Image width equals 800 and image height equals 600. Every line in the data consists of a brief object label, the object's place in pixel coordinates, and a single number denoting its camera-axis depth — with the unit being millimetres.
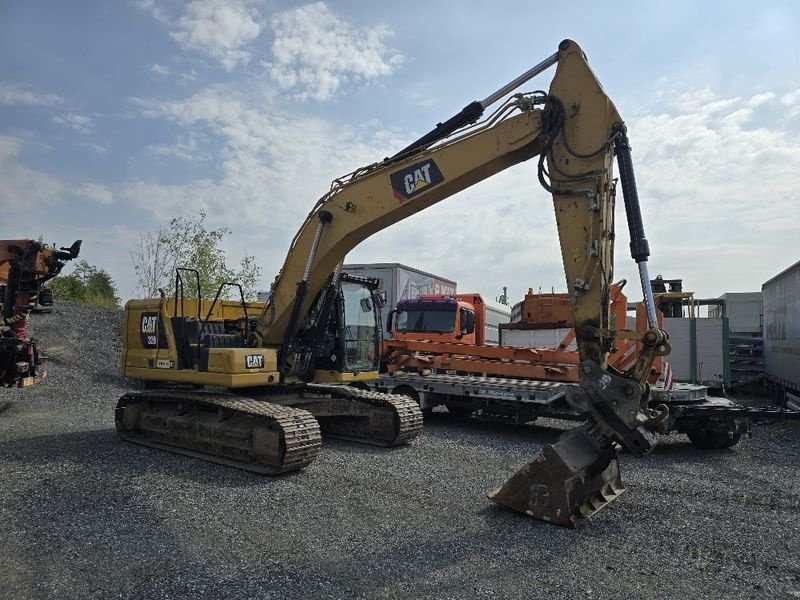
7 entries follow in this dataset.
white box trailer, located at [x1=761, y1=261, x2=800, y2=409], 13164
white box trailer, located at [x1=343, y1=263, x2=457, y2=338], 19656
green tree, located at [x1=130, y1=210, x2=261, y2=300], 28688
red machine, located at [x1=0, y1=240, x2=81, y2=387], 10273
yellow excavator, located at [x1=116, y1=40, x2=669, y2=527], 5738
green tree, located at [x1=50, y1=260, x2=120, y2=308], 30781
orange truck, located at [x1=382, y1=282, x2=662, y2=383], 11695
